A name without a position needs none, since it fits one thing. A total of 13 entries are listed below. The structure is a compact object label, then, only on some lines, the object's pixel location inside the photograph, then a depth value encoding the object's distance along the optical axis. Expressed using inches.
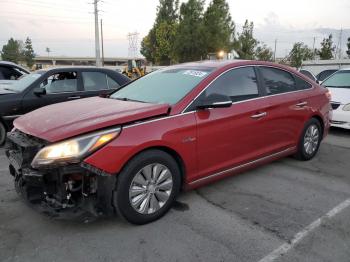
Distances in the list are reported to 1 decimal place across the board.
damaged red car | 127.0
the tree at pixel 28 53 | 3087.6
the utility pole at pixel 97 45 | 1393.9
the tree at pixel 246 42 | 1487.5
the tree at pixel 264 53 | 1769.4
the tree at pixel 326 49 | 1604.3
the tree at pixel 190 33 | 1450.5
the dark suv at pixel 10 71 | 384.2
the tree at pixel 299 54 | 1792.6
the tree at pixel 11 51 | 2979.8
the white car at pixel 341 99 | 309.9
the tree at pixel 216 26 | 1433.3
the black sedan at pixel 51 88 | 266.1
